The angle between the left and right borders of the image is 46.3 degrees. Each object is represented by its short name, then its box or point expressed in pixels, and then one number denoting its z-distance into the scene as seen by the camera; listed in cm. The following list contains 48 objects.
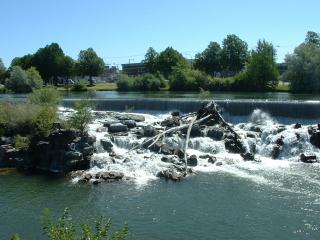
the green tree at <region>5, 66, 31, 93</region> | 7407
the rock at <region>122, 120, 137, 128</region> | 3257
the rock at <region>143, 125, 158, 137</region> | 3020
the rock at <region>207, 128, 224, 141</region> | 3023
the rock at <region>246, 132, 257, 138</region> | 3092
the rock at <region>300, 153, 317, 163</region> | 2734
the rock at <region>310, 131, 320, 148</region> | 2931
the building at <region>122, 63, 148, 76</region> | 13816
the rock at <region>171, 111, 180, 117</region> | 3752
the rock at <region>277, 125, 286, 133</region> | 3115
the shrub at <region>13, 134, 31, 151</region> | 2679
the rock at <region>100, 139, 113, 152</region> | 2868
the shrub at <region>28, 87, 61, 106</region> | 3264
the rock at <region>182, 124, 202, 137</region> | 3036
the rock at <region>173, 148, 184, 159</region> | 2711
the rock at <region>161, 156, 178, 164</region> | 2600
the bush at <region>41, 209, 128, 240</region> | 779
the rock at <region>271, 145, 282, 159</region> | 2897
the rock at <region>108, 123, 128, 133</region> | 3140
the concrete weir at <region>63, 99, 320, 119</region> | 3455
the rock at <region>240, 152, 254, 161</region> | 2768
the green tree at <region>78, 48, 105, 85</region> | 9189
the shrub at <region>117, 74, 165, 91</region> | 7268
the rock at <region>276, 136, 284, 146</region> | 2954
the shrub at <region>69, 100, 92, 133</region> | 2744
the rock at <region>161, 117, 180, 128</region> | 3161
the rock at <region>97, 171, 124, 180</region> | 2382
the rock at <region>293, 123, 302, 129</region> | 3099
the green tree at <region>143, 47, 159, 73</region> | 9303
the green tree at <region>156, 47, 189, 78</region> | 8705
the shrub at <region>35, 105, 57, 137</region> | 2690
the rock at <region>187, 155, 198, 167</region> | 2614
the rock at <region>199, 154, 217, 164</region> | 2681
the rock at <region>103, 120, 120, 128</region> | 3254
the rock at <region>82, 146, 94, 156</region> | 2609
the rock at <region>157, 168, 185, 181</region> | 2356
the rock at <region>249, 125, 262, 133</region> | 3192
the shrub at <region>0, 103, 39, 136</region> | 2888
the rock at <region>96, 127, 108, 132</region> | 3156
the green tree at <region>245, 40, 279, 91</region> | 6414
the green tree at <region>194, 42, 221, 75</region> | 8612
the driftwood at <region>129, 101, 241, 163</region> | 2886
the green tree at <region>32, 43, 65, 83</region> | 8670
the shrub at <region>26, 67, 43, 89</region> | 7417
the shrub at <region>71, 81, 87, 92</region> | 7638
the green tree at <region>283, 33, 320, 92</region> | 5660
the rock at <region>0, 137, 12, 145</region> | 2816
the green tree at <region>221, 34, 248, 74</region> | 8521
